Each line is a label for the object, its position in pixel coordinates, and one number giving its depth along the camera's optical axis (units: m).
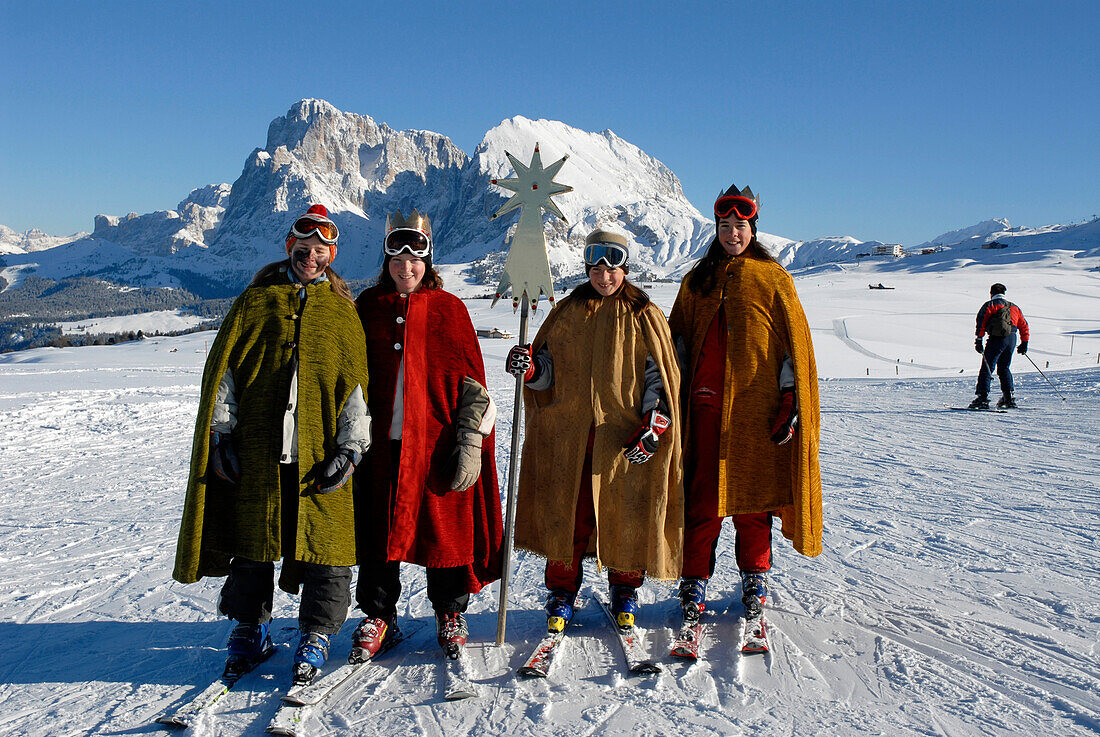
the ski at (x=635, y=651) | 3.13
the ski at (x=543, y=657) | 3.14
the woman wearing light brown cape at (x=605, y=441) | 3.34
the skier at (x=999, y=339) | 10.38
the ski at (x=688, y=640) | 3.23
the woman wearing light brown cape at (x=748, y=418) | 3.44
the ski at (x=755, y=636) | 3.28
